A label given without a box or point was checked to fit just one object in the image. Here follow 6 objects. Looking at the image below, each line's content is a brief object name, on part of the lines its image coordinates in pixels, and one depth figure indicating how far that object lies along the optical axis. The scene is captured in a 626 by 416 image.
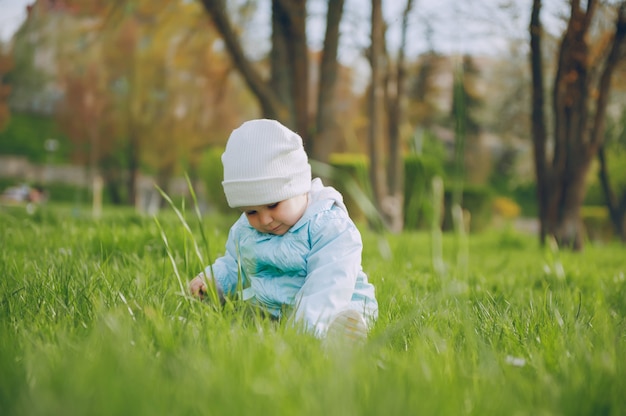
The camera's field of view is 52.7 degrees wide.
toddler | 2.31
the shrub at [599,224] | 20.49
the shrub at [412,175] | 15.99
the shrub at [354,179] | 14.14
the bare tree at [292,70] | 7.88
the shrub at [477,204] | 18.00
